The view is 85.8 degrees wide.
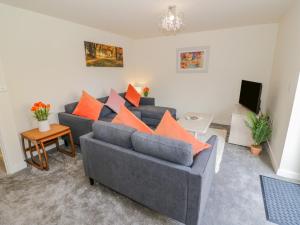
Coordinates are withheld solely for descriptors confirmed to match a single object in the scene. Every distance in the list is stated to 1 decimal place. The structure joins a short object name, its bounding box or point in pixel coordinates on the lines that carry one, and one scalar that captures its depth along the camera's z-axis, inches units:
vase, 95.7
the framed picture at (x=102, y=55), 136.6
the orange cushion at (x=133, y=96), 166.1
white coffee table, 102.2
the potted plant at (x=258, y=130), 102.8
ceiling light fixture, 90.7
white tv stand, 116.5
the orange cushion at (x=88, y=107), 116.2
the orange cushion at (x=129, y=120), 67.1
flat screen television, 111.5
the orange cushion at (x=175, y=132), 59.2
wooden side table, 88.4
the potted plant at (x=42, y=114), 94.0
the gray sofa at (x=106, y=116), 107.3
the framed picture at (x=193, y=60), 157.3
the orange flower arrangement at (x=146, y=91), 187.6
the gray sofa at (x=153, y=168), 49.9
